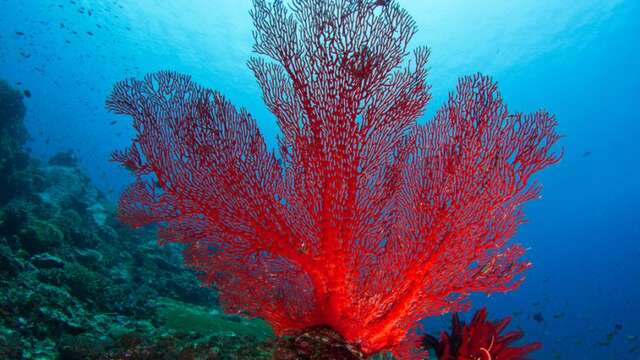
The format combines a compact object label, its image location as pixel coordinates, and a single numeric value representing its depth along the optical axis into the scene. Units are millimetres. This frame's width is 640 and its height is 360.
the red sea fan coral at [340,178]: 3566
